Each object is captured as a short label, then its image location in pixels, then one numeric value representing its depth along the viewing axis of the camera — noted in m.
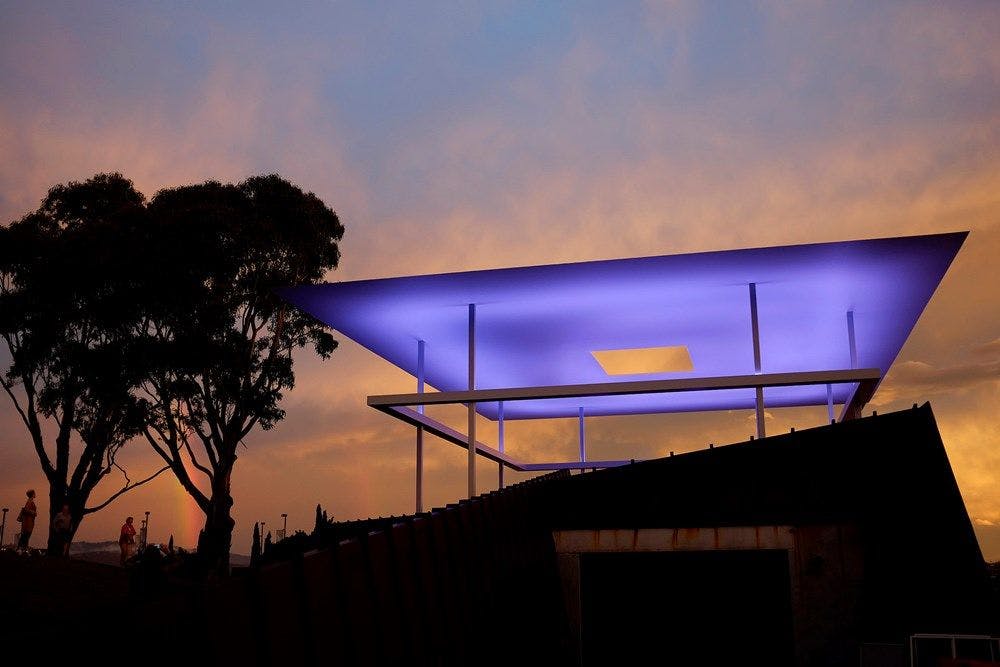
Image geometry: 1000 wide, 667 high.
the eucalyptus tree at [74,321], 25.16
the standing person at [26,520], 23.55
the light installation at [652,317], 13.19
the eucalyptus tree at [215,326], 24.94
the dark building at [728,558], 9.51
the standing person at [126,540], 25.06
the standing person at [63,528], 26.41
